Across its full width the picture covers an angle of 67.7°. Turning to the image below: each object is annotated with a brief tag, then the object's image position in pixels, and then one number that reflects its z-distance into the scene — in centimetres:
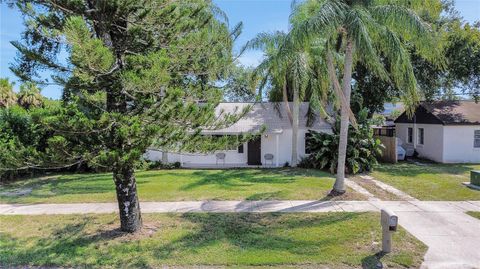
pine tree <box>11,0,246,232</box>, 652
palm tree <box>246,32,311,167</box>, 1673
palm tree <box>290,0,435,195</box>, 1032
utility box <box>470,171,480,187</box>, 1380
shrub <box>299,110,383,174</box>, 1725
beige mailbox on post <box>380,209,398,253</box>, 705
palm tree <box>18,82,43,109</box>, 2011
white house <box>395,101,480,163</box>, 2086
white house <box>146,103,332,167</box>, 2089
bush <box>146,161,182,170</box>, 2009
